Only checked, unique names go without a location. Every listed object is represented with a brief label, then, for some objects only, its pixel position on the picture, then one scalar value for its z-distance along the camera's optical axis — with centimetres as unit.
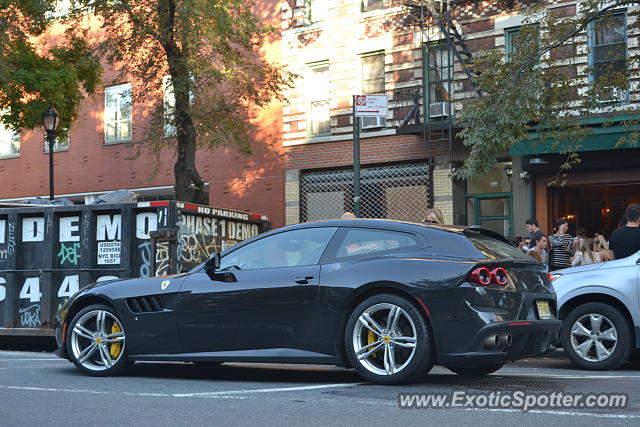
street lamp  2111
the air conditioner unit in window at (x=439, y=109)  2103
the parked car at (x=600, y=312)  995
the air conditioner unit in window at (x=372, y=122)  2257
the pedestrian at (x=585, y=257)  1283
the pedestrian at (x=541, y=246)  1493
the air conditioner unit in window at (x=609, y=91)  1504
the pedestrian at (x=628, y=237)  1084
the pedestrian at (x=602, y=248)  1287
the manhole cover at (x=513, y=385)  760
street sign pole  1402
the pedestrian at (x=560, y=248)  1381
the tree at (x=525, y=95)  1431
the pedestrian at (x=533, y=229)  1551
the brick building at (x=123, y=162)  2477
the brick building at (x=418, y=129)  1983
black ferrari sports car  752
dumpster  1228
